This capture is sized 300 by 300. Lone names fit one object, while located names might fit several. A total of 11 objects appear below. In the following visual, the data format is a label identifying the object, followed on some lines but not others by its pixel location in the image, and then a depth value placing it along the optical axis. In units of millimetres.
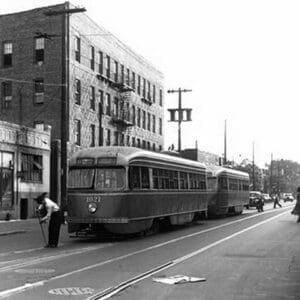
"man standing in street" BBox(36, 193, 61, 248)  16922
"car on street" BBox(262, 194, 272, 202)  90812
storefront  31797
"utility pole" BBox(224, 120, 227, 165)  66188
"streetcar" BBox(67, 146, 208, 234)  18922
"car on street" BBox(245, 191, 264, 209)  55734
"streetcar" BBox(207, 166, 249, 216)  34531
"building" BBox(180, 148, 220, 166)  64919
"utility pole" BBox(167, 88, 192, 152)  49781
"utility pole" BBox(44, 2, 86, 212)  28281
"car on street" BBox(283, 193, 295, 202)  100956
